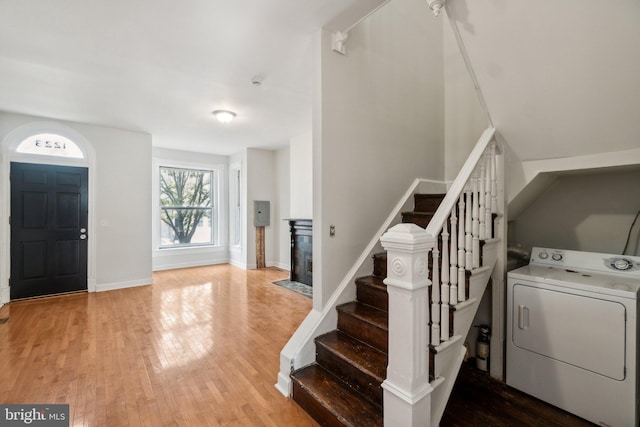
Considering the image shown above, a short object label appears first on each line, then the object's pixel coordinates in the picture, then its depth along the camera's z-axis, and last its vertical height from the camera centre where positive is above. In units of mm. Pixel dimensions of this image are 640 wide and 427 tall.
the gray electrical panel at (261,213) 6160 -39
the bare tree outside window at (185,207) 6172 +95
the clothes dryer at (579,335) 1617 -770
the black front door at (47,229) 4004 -277
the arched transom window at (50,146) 4091 +957
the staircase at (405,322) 1362 -694
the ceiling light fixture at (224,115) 3912 +1333
